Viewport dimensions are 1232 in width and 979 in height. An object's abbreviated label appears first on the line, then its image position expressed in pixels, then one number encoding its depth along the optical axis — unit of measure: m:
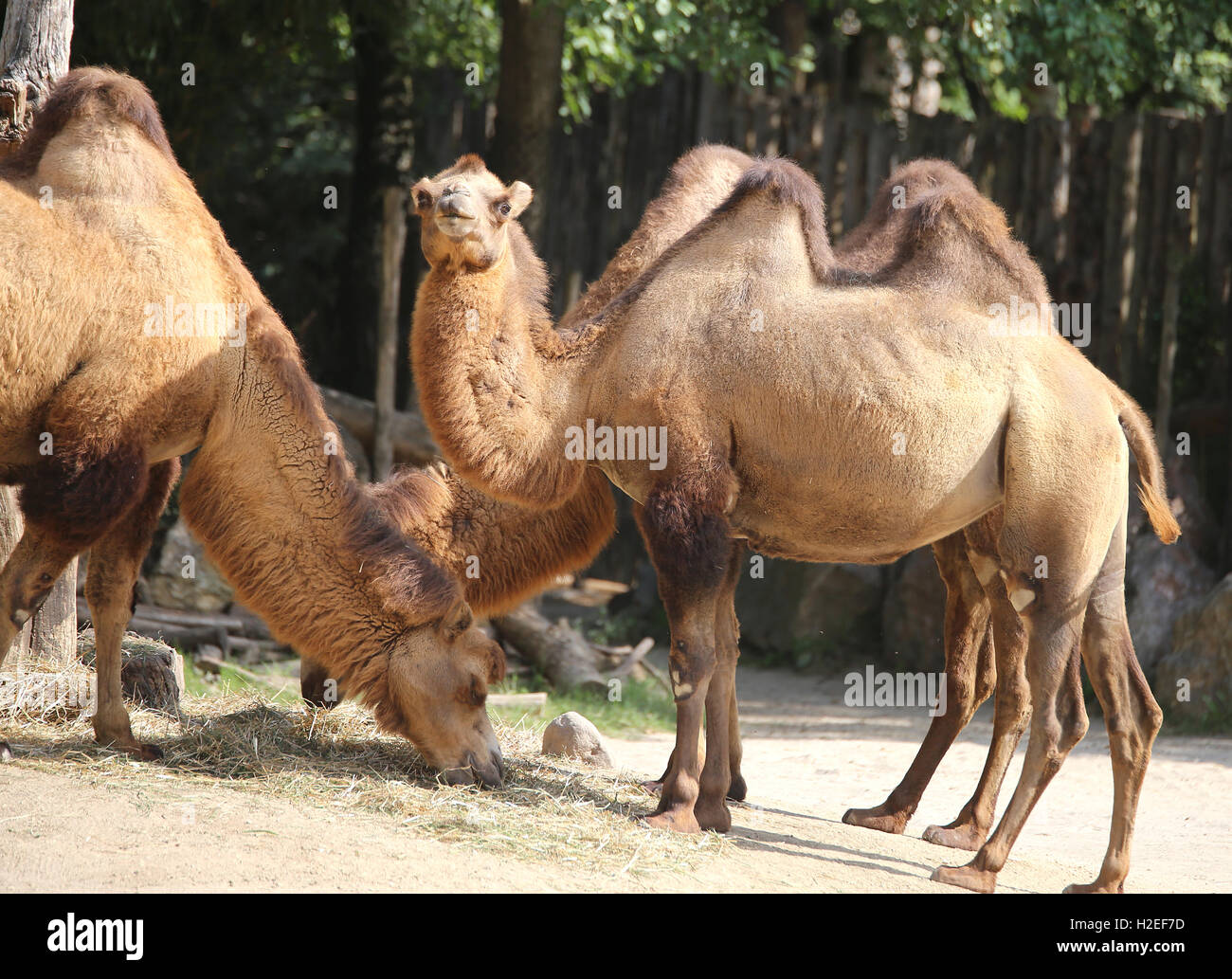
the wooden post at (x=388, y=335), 10.54
